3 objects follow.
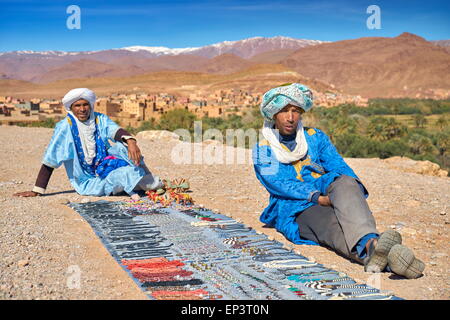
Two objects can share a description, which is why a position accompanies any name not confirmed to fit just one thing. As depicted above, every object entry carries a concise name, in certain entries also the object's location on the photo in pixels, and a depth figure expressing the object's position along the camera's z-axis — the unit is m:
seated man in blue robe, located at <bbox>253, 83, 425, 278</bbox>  3.40
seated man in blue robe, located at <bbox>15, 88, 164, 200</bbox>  5.41
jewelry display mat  2.82
